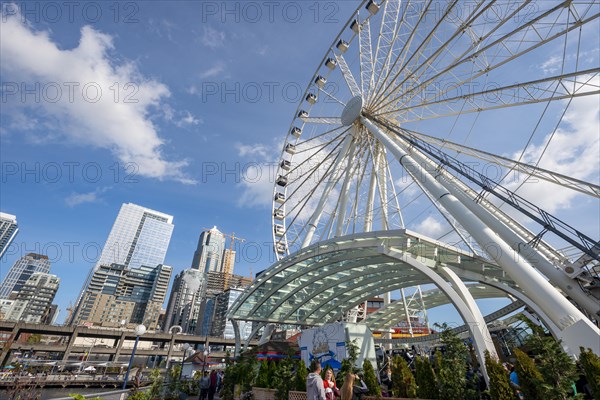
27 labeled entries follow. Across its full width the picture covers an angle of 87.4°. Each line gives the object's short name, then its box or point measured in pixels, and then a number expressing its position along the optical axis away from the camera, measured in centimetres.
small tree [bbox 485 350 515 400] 786
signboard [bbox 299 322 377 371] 1379
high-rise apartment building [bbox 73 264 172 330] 12019
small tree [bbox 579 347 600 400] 675
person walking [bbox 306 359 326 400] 661
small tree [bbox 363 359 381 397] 1023
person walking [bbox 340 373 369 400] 686
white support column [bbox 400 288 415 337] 2220
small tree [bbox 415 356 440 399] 934
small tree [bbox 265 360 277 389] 1414
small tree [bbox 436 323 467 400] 898
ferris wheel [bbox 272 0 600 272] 1133
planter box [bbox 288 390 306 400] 1130
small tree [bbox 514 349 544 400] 716
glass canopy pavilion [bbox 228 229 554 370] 1384
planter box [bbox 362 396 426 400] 910
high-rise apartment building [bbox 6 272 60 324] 12341
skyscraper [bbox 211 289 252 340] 11445
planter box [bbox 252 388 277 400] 1320
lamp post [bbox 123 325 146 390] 1493
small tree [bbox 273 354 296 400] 1235
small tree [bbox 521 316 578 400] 663
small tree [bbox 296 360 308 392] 1196
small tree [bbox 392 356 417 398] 958
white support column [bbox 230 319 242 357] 2462
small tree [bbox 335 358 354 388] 1165
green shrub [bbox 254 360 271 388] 1457
